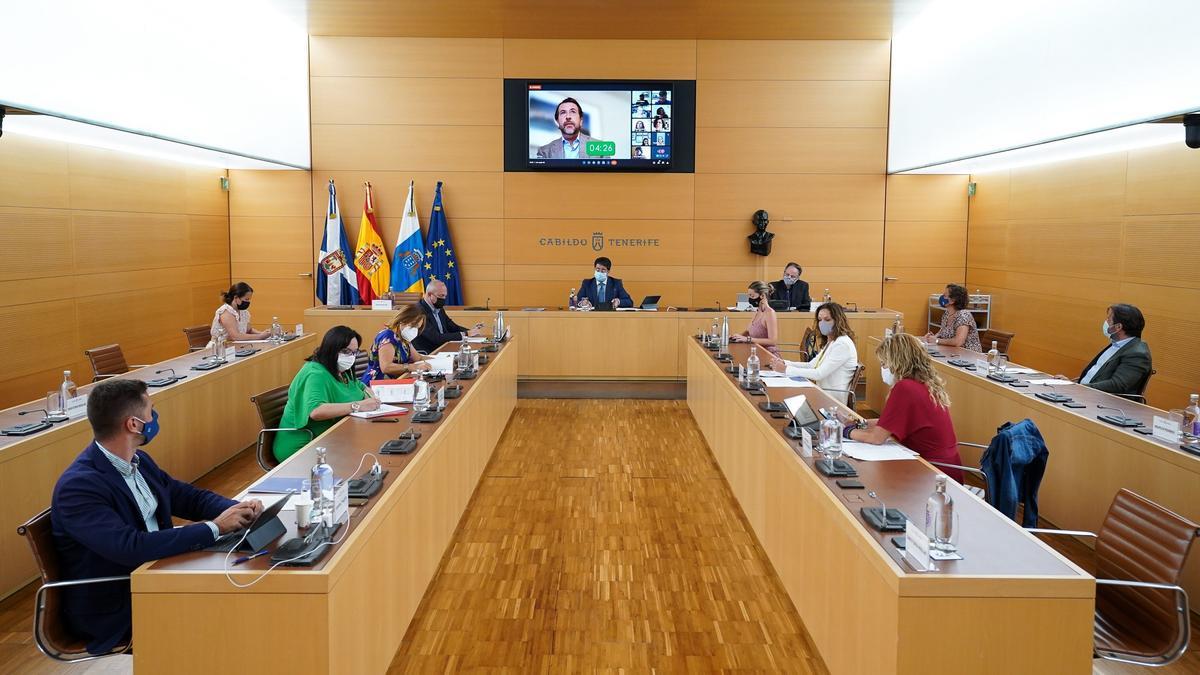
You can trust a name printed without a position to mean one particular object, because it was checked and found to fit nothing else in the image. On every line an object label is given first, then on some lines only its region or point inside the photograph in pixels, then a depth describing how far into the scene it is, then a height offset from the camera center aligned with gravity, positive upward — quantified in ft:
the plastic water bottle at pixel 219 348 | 23.07 -2.44
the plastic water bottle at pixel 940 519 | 8.89 -2.66
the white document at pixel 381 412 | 15.96 -2.88
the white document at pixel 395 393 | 17.03 -2.66
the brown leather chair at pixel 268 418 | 17.12 -3.33
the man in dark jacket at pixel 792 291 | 32.73 -0.99
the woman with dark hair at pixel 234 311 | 26.89 -1.66
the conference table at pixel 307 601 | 8.45 -3.63
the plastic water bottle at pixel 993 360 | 21.49 -2.34
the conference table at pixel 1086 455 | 13.69 -3.44
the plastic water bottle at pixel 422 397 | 16.51 -2.65
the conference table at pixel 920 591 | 8.38 -3.43
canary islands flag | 35.27 +0.50
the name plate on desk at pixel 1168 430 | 14.30 -2.71
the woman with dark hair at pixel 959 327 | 26.58 -1.87
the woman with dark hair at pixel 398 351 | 21.07 -2.31
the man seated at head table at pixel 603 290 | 32.86 -1.05
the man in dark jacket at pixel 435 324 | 26.12 -2.00
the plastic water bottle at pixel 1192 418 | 14.08 -2.48
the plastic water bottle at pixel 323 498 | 9.67 -2.75
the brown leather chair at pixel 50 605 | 9.03 -3.76
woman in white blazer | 19.86 -2.11
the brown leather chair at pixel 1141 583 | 9.32 -3.62
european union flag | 35.14 +0.31
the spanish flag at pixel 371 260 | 35.42 +0.02
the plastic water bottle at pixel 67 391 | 15.88 -2.55
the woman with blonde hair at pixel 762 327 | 26.71 -1.96
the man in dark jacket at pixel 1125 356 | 19.10 -1.96
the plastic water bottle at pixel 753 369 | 19.13 -2.37
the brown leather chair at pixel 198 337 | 27.32 -2.54
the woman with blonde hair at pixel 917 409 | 13.65 -2.29
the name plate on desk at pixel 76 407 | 15.81 -2.86
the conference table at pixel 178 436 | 13.85 -3.69
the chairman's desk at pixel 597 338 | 31.22 -2.76
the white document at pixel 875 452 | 13.08 -2.91
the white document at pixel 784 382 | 19.36 -2.69
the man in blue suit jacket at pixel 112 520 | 8.85 -2.84
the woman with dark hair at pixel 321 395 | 16.05 -2.58
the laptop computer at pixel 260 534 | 8.84 -2.91
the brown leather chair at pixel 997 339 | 26.55 -2.28
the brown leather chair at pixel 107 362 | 21.62 -2.72
